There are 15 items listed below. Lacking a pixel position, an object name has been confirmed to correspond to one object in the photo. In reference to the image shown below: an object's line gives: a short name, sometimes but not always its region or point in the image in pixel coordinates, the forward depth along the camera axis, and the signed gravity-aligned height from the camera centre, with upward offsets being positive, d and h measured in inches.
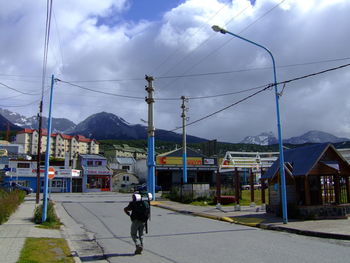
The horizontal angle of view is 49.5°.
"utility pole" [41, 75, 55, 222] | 611.1 +26.6
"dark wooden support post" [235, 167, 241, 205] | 920.4 -4.3
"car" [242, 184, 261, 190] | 2148.1 -21.5
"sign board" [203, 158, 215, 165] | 2832.2 +166.2
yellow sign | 2628.0 +161.8
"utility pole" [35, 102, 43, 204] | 1183.5 +139.7
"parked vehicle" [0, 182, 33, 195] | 1869.0 -9.1
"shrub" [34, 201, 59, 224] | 623.4 -54.0
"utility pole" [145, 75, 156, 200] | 1374.3 +163.2
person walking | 371.2 -31.3
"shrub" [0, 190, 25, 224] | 603.5 -37.3
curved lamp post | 614.8 +75.6
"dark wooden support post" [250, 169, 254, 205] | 991.6 -8.6
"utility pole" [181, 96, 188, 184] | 1487.5 +213.3
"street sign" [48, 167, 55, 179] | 710.8 +18.6
